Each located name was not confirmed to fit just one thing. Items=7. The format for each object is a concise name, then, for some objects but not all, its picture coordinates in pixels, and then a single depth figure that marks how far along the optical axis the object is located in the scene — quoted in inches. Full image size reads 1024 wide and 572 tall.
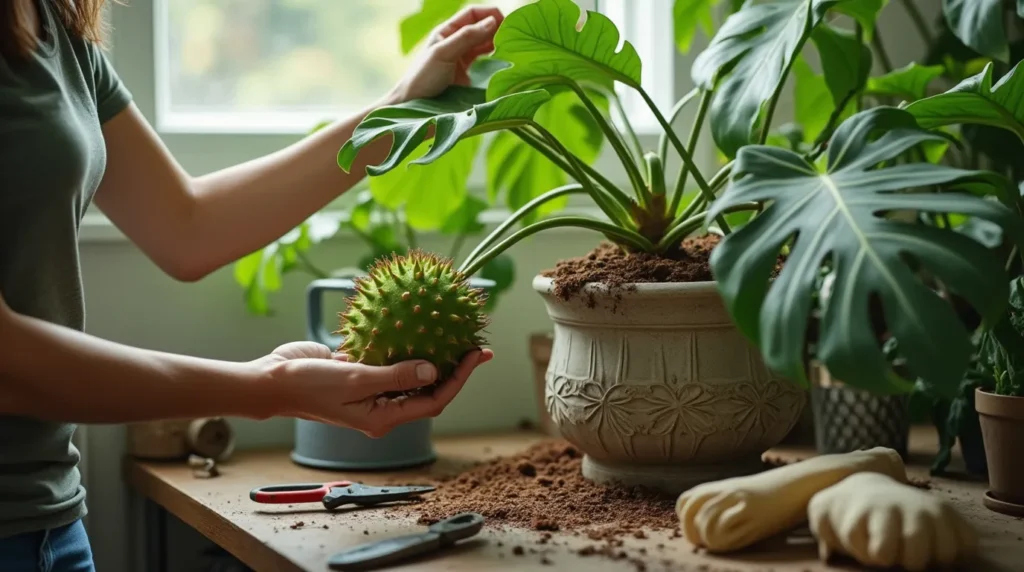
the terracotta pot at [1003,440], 44.2
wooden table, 37.7
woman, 38.0
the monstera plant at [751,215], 33.5
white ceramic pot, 45.9
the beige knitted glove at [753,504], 38.0
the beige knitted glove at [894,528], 35.1
